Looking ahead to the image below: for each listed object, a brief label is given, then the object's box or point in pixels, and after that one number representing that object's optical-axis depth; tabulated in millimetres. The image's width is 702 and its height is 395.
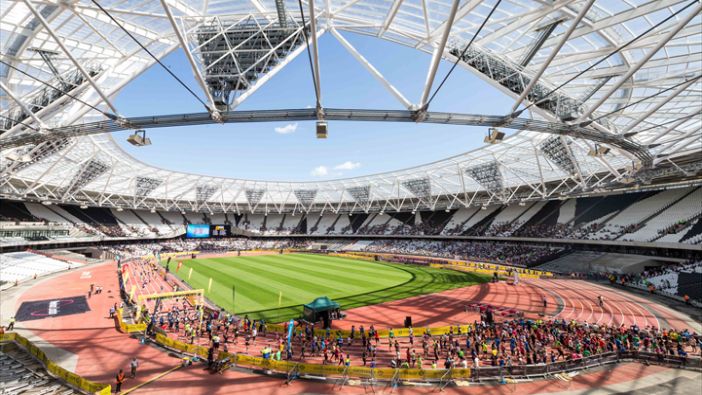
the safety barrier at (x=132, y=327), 18453
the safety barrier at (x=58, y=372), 11359
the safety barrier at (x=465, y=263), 39750
